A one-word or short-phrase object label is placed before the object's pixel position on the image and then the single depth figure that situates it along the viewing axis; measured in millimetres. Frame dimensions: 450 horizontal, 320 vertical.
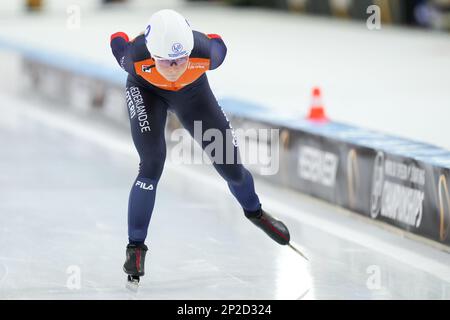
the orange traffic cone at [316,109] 18250
